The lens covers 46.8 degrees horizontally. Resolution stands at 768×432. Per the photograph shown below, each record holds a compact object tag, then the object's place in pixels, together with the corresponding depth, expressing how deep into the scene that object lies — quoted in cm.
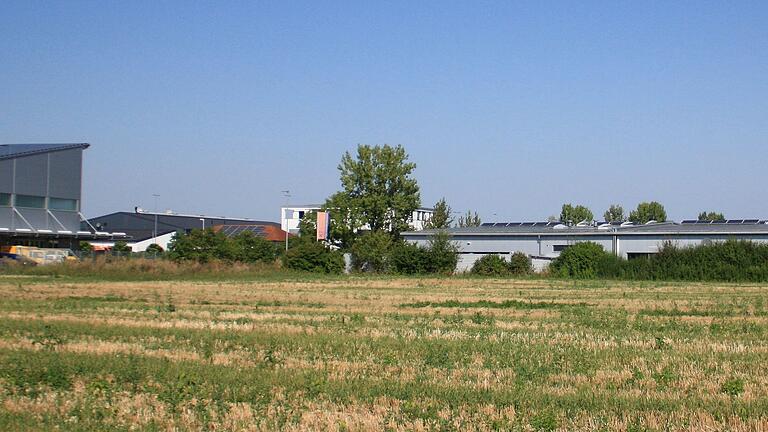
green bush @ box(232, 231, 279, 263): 7594
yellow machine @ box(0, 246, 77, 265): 7209
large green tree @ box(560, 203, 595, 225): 17212
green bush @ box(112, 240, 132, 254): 9409
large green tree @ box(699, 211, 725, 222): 17038
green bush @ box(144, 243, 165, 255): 10035
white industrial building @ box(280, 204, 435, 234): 15573
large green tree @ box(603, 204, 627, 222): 18175
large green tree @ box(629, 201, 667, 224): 16725
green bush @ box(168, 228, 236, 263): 7388
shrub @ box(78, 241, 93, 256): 8360
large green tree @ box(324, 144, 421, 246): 10138
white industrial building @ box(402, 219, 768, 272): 7100
